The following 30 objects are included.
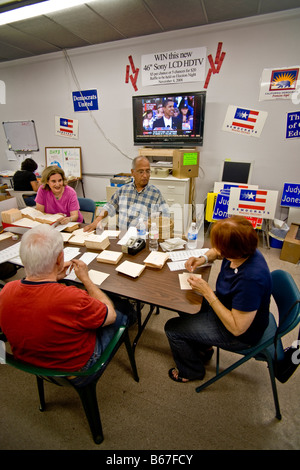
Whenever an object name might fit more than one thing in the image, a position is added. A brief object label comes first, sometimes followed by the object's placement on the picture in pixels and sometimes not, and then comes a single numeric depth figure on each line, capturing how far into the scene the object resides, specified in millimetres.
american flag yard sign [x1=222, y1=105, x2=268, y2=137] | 3119
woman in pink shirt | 2240
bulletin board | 4457
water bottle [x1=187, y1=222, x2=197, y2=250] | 1703
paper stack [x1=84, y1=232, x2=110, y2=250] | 1665
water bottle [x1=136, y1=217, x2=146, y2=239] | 1875
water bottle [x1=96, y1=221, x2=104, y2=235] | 1964
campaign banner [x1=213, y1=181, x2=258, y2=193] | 3113
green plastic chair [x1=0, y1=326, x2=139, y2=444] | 876
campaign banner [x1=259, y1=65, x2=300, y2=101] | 2838
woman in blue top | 1077
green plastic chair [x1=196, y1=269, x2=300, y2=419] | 1077
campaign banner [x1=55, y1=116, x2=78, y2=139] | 4293
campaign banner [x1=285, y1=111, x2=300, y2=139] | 2952
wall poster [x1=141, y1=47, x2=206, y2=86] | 3139
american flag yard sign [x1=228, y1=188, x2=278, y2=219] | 2998
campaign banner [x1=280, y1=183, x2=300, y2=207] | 3113
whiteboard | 4762
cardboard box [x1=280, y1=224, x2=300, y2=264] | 2754
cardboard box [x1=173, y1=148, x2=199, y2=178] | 3213
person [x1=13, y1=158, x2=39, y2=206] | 3563
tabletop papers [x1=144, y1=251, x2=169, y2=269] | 1453
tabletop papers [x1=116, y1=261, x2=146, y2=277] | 1374
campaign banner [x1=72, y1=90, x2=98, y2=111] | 3932
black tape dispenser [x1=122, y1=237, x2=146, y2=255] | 1594
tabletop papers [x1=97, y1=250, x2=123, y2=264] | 1514
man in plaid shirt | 2270
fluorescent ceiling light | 2025
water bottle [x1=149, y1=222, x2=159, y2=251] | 1688
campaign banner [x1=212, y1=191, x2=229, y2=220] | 3209
